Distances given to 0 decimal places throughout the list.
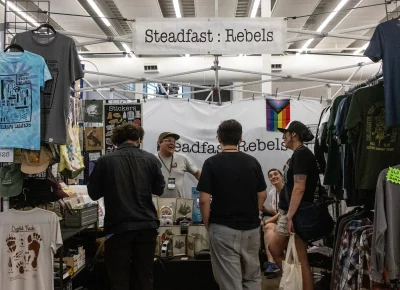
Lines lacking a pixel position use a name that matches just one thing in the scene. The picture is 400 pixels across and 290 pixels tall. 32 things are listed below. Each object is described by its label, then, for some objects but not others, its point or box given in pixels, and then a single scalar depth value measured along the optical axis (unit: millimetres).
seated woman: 4855
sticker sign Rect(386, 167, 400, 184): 2523
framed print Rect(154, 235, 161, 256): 4207
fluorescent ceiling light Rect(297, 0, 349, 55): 8433
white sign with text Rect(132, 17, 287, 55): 3920
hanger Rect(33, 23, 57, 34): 2967
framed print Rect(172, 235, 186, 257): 4234
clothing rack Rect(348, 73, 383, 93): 2981
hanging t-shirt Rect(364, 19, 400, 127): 2602
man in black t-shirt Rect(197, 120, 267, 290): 2949
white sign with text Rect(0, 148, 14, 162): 2770
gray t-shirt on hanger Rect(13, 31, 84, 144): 2857
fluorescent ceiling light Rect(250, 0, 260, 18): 8539
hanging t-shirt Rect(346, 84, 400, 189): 2785
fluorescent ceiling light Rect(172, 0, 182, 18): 8602
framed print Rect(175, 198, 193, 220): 4531
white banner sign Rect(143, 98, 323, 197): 6312
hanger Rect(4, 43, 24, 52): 2858
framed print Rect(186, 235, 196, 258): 4238
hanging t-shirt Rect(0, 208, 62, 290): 2971
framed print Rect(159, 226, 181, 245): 4262
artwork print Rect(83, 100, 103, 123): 5246
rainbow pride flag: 6281
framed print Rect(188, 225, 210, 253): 4258
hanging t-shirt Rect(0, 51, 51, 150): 2760
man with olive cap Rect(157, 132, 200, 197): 4812
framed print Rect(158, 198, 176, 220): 4441
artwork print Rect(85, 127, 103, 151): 5102
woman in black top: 3521
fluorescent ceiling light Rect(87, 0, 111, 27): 8473
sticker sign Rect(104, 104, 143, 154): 5457
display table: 4133
